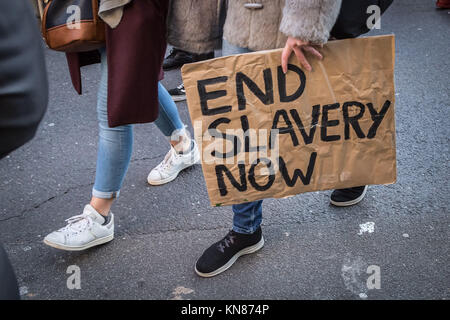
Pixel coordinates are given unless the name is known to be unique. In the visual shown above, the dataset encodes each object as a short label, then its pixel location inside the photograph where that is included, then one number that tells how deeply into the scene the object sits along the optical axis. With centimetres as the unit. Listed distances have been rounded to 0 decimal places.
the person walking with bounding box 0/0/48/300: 80
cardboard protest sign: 172
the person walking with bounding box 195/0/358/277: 153
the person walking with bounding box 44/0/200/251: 180
